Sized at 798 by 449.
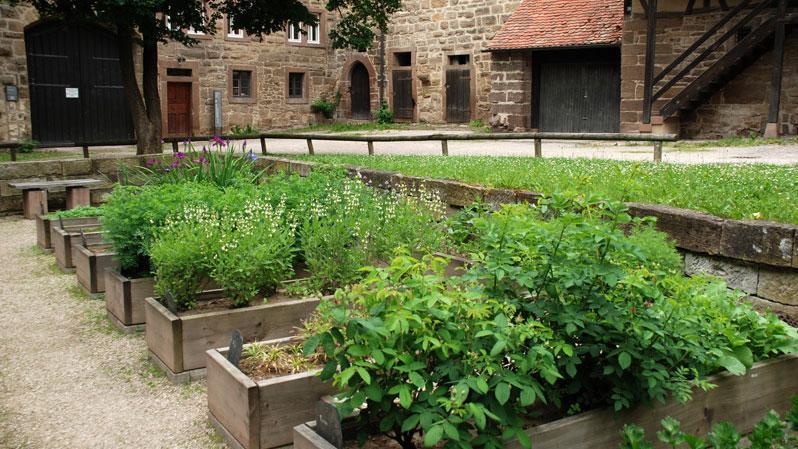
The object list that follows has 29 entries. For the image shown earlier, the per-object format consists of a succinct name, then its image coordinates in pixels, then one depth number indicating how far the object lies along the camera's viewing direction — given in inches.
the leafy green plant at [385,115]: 1099.2
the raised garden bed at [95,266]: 297.7
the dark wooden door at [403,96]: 1096.2
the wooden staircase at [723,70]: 657.0
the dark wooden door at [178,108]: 1005.8
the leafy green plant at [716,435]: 140.1
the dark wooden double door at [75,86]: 855.1
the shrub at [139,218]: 253.4
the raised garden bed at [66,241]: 337.4
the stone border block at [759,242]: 212.8
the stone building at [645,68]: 674.8
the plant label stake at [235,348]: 174.1
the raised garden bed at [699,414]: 142.3
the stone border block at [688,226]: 229.9
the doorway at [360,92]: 1147.9
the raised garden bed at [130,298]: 253.8
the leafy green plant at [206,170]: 331.9
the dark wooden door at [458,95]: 1019.3
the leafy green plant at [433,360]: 125.9
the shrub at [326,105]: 1143.0
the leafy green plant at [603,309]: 145.9
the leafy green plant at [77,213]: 393.9
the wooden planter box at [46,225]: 378.6
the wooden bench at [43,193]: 488.1
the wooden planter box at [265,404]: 165.0
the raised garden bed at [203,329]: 210.4
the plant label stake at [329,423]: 136.8
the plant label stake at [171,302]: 215.5
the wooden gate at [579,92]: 856.9
